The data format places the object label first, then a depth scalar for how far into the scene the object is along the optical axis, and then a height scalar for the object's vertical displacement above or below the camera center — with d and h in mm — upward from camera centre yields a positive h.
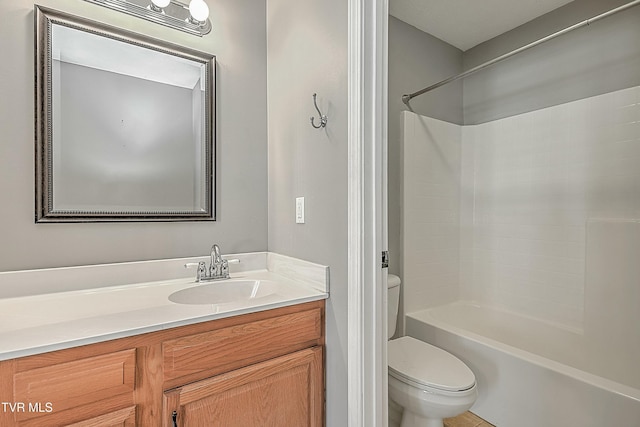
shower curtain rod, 1458 +889
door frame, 1074 +46
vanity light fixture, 1323 +873
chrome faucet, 1405 -263
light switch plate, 1384 +2
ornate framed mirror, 1202 +361
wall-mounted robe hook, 1240 +362
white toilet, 1300 -745
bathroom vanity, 766 -438
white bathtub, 1361 -828
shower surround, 1743 -61
